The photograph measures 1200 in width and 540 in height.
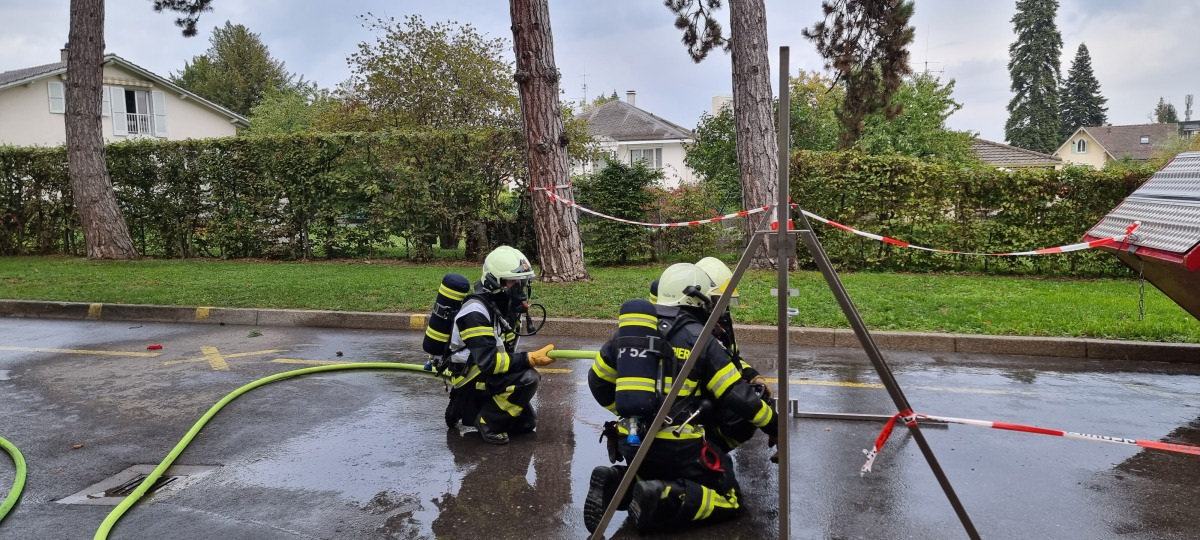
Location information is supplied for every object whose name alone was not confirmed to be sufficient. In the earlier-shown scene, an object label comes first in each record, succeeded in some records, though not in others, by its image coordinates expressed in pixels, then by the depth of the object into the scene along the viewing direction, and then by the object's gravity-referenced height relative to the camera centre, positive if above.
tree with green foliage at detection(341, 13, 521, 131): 22.41 +4.35
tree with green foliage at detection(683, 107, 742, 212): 17.20 +1.75
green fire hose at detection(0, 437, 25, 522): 4.14 -1.36
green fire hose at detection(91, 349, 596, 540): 3.97 -1.32
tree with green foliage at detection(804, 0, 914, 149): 14.11 +3.26
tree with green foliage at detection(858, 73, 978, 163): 22.41 +2.88
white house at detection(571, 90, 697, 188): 46.41 +5.53
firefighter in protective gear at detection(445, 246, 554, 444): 4.95 -0.82
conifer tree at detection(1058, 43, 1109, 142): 79.38 +12.08
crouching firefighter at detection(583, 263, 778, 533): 3.76 -0.89
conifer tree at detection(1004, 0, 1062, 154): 65.44 +11.93
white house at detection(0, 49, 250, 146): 34.22 +6.42
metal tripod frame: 3.19 -0.50
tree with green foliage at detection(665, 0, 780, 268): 12.45 +1.95
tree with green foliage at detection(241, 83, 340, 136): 43.53 +7.04
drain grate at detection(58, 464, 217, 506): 4.36 -1.43
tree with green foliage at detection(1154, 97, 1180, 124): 103.62 +13.88
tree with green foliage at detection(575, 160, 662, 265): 14.43 +0.44
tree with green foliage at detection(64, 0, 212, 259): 15.57 +2.24
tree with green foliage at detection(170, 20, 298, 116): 61.00 +13.13
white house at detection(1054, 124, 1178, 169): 68.50 +6.86
